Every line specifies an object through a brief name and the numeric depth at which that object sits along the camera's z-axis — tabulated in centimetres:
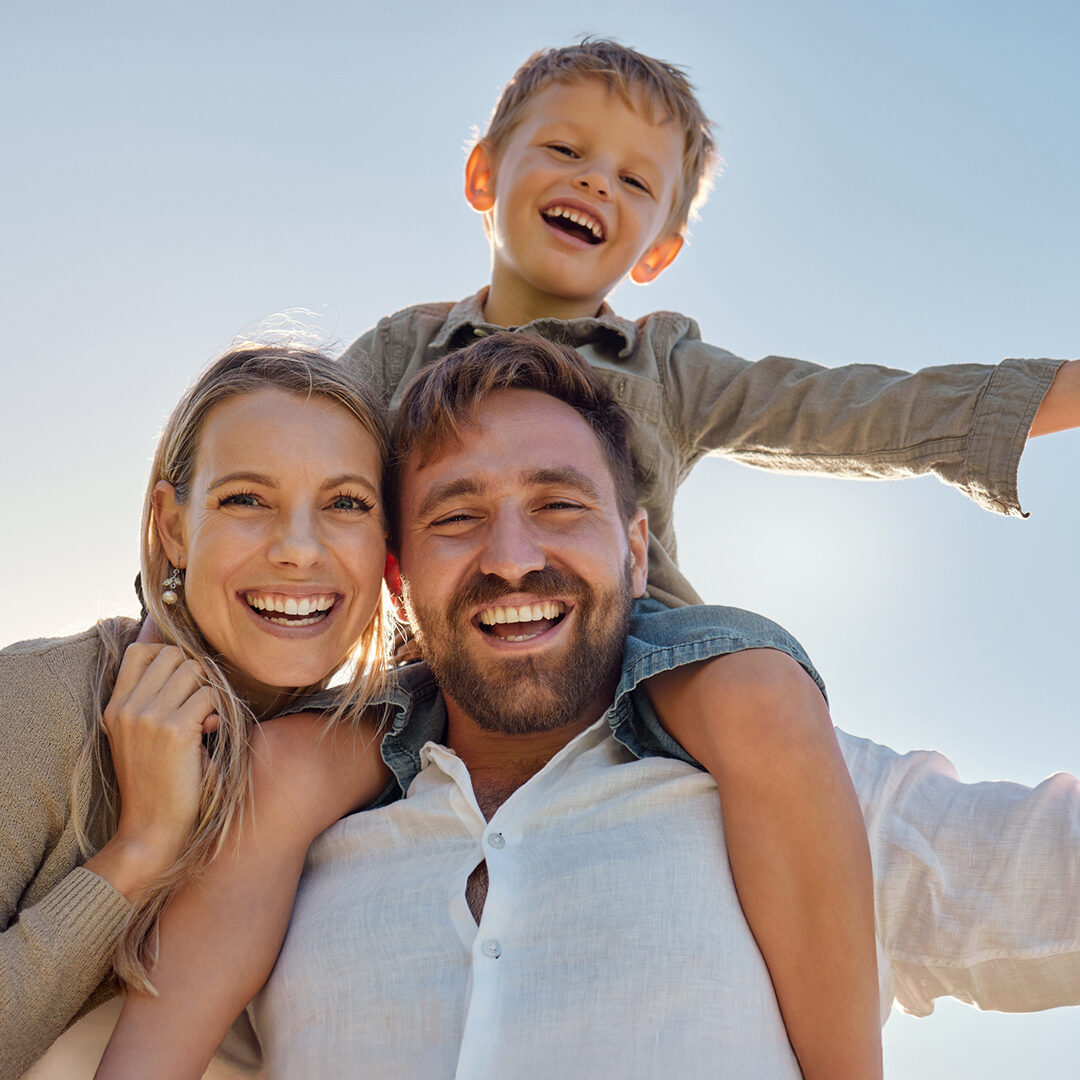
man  199
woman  213
